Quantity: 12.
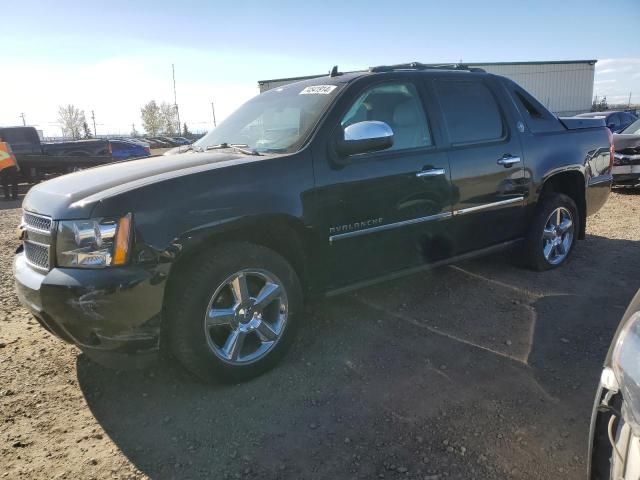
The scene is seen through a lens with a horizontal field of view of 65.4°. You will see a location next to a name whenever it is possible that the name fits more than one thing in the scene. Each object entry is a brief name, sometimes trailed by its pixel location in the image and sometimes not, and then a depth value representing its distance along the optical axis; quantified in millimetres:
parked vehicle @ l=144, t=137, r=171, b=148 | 43094
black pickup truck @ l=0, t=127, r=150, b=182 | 14039
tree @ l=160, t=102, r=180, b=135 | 78262
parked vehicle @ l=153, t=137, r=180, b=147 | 43531
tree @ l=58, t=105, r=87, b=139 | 83562
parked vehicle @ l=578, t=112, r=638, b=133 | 17156
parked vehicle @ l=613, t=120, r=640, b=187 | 9219
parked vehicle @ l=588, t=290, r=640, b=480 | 1276
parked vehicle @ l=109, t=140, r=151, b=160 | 16812
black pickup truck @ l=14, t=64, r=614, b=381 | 2600
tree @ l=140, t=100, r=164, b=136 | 75500
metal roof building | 34688
